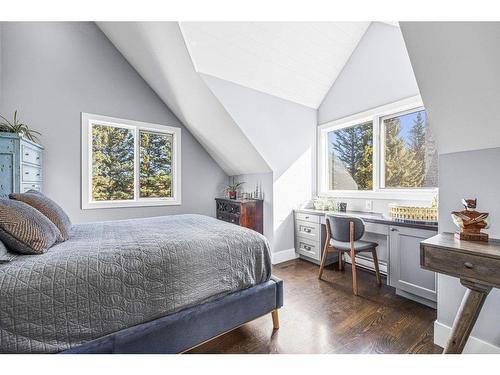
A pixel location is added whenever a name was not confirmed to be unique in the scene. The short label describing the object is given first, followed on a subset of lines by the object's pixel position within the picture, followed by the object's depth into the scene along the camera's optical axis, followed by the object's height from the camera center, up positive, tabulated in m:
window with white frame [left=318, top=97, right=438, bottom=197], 2.65 +0.47
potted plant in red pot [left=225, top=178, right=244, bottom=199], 3.95 -0.03
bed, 0.98 -0.54
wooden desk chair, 2.42 -0.53
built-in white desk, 2.06 -0.67
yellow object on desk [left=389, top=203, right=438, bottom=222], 2.15 -0.24
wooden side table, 1.13 -0.42
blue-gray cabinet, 2.09 +0.22
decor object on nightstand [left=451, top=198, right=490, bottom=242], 1.34 -0.20
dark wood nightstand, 3.46 -0.39
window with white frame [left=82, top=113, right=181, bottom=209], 3.21 +0.37
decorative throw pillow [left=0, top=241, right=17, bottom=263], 1.05 -0.33
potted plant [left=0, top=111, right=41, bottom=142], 2.18 +0.58
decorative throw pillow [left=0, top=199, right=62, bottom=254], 1.14 -0.22
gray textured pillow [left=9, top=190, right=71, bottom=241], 1.52 -0.15
